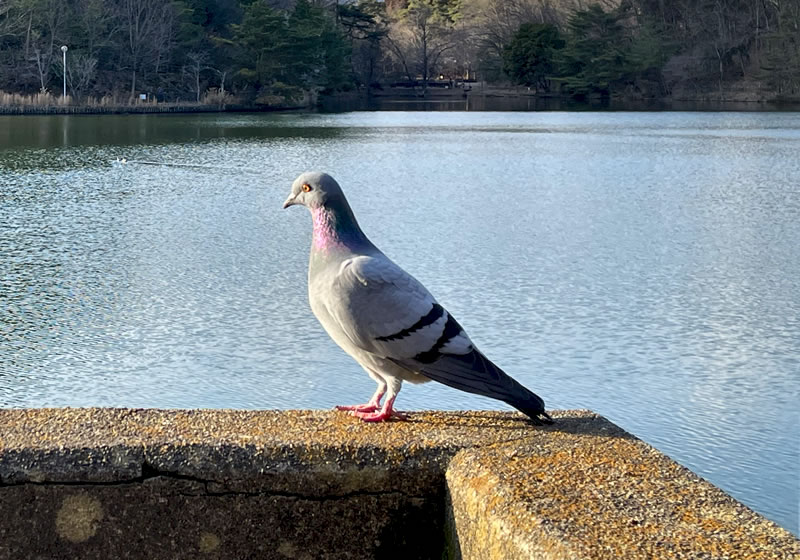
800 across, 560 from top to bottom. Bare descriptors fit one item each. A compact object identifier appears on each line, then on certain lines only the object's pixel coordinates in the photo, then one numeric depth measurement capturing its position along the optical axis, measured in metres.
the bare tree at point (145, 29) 45.59
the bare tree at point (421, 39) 72.81
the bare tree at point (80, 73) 42.08
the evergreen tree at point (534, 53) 61.03
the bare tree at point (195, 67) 46.25
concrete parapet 2.00
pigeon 2.37
